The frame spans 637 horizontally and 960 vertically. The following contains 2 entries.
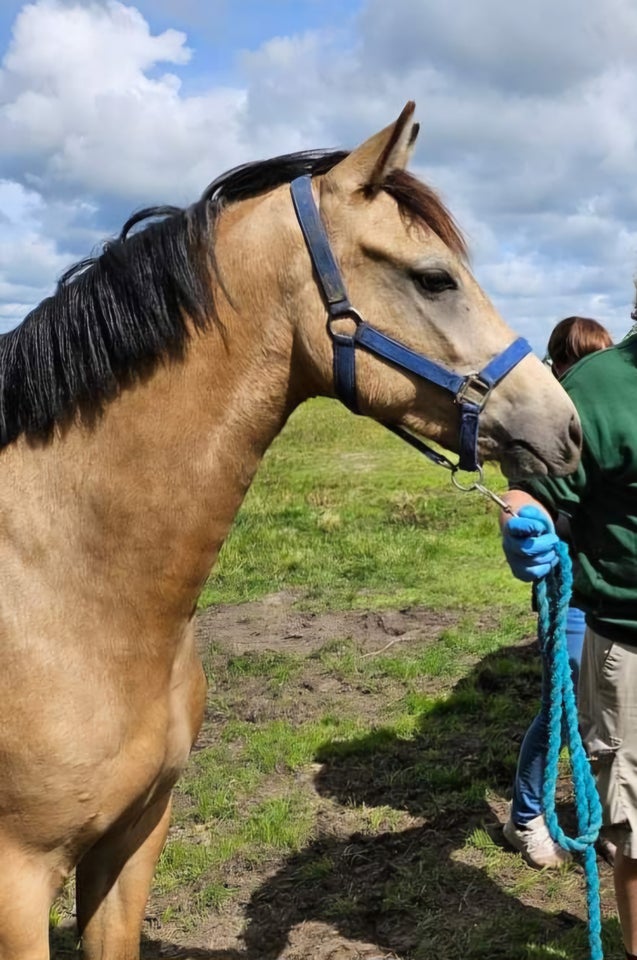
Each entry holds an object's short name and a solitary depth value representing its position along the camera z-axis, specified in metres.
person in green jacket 2.42
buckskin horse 1.99
